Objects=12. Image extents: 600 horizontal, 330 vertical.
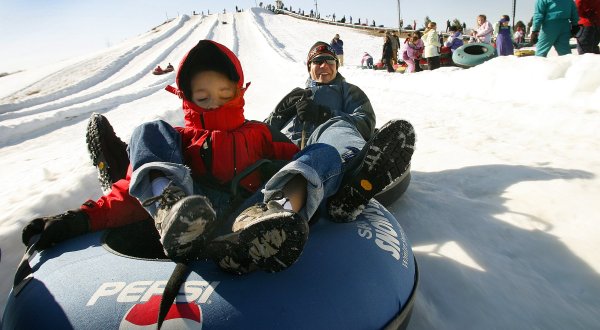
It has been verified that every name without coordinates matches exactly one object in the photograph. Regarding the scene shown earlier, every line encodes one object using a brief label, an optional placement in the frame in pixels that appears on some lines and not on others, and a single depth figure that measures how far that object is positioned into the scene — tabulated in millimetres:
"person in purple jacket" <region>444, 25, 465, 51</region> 9711
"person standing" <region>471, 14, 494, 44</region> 9891
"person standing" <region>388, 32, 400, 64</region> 12927
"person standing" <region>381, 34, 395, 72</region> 10953
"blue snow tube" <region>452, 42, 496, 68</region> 7855
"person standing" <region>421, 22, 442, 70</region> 8828
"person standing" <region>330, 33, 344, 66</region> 13984
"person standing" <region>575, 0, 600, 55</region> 4582
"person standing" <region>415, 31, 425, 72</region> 9602
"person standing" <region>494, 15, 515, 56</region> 8812
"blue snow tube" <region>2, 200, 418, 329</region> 1060
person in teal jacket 4512
